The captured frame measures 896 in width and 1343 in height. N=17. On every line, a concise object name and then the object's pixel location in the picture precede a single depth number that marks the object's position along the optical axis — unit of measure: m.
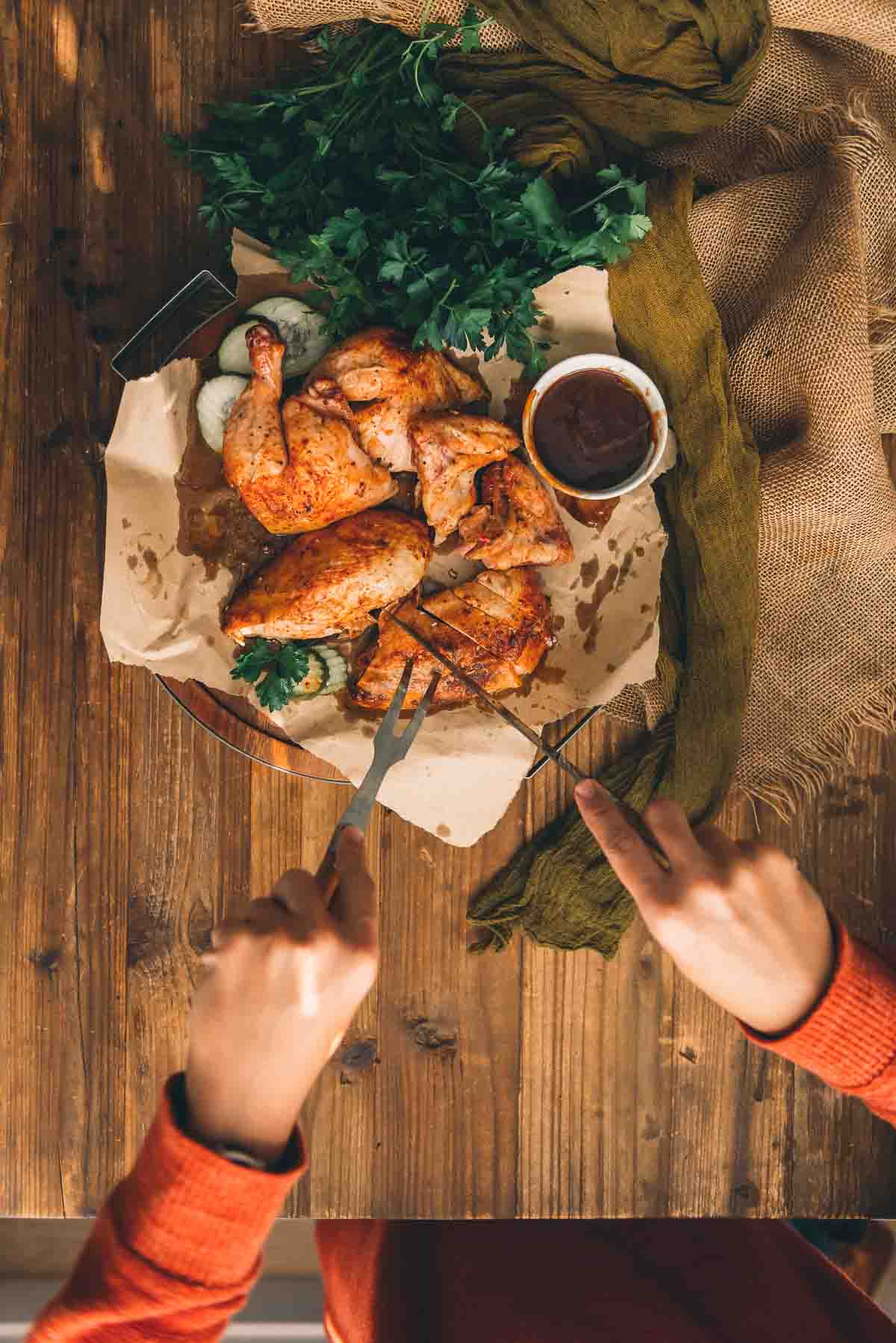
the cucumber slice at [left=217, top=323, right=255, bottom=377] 1.27
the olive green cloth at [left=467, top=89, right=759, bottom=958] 1.30
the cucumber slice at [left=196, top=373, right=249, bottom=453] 1.28
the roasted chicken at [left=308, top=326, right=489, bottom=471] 1.27
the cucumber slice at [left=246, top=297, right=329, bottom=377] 1.28
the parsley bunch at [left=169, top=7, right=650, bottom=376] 1.25
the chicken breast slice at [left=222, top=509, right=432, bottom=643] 1.27
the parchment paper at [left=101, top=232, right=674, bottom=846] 1.29
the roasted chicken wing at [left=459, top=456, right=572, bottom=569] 1.28
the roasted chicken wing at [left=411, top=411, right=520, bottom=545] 1.27
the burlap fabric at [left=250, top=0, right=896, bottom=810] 1.30
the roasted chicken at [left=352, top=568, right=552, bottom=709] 1.29
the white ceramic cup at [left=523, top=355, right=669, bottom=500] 1.27
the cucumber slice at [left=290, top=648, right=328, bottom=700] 1.30
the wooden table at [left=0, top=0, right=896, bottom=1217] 1.33
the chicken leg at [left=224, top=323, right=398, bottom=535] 1.25
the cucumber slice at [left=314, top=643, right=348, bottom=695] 1.31
